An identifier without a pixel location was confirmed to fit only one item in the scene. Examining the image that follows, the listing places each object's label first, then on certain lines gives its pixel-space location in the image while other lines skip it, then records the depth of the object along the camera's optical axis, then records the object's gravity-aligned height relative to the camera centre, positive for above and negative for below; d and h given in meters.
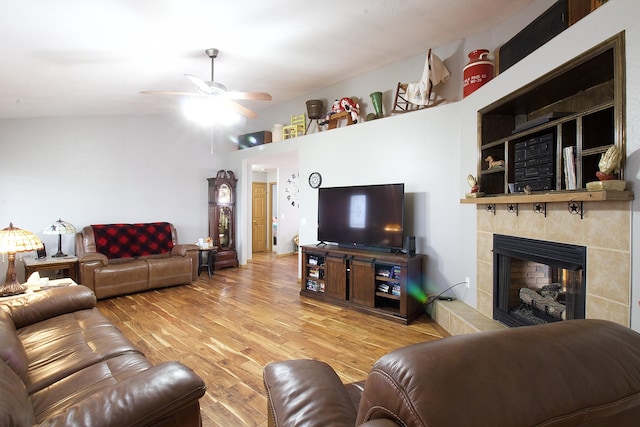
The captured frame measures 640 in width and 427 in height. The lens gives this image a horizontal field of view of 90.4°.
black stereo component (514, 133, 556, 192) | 2.32 +0.31
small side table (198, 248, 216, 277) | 5.77 -1.01
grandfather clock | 6.32 -0.21
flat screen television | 3.74 -0.13
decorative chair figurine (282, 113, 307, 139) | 5.32 +1.34
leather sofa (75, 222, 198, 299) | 4.42 -0.80
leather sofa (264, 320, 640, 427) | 0.56 -0.34
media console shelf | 3.51 -0.91
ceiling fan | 3.10 +1.15
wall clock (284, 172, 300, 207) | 8.15 +0.47
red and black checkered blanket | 5.08 -0.53
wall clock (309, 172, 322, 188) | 4.85 +0.41
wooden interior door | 8.44 -0.26
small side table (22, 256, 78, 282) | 4.16 -0.75
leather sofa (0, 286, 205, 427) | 1.01 -0.74
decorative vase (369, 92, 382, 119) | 4.19 +1.38
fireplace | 2.13 -0.63
